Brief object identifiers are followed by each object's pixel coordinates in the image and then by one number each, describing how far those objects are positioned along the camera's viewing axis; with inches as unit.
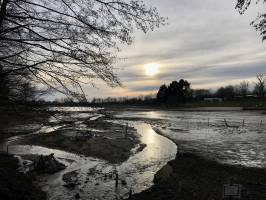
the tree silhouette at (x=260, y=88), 2883.3
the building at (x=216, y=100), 2951.8
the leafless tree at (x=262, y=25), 227.1
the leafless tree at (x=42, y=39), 183.6
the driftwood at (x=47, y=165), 383.1
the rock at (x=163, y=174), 345.6
